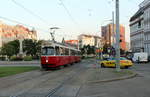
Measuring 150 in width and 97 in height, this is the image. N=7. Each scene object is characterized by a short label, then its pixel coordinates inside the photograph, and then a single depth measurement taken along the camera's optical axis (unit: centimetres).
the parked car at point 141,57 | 6412
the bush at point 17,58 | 8602
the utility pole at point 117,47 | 2708
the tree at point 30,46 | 11700
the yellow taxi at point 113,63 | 3712
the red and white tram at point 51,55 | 3344
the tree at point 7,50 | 10144
